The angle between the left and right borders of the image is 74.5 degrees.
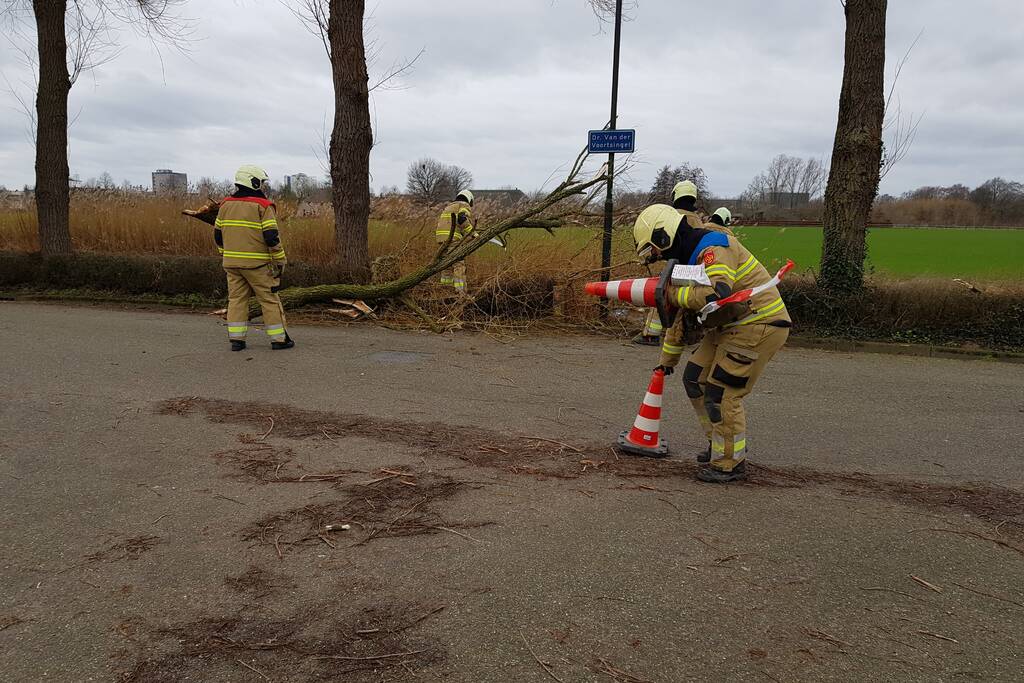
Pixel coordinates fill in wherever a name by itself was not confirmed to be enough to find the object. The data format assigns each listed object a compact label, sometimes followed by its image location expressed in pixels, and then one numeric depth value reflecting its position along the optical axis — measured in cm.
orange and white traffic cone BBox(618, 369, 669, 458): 483
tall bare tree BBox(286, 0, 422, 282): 1100
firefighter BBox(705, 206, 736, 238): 896
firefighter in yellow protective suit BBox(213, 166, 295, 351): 807
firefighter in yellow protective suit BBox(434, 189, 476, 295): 1042
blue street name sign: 1006
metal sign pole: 1027
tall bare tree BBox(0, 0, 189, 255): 1209
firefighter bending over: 419
